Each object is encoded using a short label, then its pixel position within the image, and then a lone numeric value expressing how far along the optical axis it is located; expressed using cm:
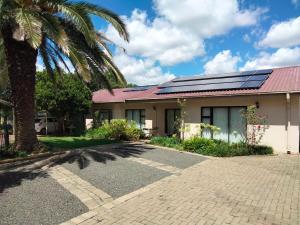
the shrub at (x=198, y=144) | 1066
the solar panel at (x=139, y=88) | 1766
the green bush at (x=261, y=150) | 1035
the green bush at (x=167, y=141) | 1180
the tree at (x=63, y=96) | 1584
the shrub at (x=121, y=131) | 1381
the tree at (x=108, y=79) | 1039
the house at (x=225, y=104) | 1029
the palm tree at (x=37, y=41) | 761
